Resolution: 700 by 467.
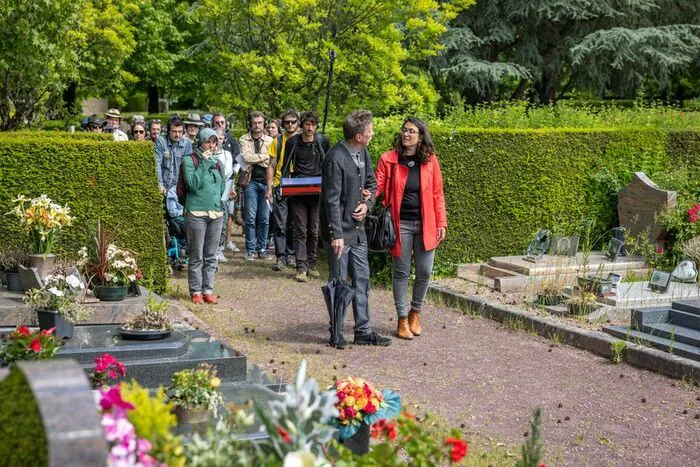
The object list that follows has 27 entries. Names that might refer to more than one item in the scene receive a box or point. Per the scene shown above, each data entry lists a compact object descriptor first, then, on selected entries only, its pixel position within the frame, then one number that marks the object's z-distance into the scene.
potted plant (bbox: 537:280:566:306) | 10.59
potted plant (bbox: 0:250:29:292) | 9.12
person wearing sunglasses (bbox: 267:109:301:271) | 12.72
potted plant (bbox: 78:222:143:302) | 9.04
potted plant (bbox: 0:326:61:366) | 5.76
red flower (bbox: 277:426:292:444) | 3.80
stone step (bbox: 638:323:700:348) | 8.89
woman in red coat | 9.21
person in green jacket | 10.30
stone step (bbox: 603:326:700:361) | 8.66
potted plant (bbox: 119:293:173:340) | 7.57
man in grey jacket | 8.82
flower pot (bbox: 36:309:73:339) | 7.58
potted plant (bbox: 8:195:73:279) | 9.21
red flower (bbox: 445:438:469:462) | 4.25
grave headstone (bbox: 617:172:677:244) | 12.86
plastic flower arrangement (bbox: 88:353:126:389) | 6.21
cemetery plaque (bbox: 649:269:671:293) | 10.74
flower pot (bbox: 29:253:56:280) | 9.18
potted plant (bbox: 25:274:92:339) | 7.61
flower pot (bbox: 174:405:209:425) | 5.57
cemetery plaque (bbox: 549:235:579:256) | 12.23
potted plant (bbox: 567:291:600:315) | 10.16
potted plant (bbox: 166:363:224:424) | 5.58
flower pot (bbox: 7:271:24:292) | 9.12
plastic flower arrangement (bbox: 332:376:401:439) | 5.21
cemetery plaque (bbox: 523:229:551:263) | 12.22
